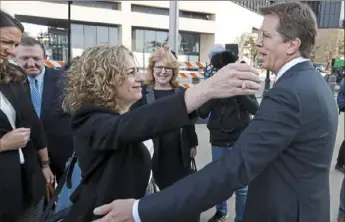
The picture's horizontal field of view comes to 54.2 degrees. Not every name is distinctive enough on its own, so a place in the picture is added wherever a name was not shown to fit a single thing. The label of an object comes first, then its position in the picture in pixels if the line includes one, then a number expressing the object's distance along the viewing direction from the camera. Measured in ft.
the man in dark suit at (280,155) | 3.98
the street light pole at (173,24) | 16.90
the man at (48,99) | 9.58
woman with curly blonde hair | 3.70
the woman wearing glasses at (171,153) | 9.22
